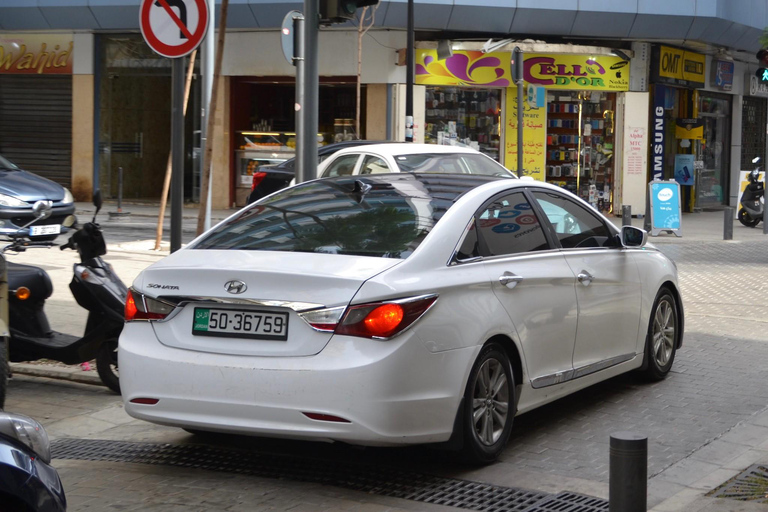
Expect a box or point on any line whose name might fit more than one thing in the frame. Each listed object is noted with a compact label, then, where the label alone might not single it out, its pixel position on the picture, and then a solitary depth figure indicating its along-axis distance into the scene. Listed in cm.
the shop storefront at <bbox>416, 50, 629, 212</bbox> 2600
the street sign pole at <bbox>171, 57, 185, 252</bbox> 764
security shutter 2845
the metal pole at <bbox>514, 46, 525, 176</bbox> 1716
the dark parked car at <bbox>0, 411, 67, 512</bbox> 307
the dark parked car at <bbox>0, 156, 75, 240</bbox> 1442
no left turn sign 758
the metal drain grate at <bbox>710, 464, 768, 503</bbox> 496
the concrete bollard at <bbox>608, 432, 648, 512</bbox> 393
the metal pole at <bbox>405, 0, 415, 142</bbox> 2269
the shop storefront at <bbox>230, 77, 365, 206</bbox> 2603
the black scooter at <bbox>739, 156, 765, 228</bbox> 2331
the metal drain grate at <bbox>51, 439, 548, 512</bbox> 497
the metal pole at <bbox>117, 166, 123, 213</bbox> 2399
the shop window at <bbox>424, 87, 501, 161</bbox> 2627
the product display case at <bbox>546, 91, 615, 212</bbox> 2716
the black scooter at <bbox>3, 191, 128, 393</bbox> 697
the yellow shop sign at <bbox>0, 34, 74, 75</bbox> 2797
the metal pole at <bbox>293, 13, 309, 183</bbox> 852
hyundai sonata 481
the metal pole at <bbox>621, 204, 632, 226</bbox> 1882
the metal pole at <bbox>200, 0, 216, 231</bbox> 1475
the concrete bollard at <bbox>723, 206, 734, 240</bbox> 1972
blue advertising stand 1997
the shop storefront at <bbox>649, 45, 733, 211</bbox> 2770
